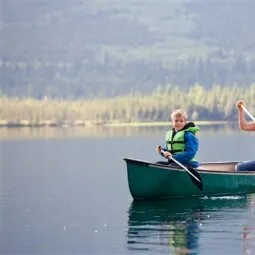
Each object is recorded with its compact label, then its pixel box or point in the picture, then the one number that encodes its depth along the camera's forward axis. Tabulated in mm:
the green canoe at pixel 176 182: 26125
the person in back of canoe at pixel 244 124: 27453
